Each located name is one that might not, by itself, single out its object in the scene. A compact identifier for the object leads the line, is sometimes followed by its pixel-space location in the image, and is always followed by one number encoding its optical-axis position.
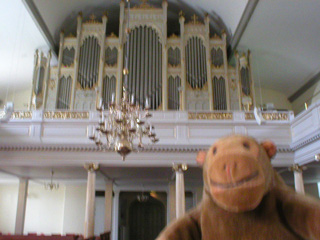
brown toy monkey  1.25
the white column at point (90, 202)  8.29
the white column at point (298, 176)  8.59
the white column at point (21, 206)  10.25
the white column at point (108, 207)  11.59
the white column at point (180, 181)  8.55
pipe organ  9.85
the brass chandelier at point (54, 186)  13.47
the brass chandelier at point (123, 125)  5.28
